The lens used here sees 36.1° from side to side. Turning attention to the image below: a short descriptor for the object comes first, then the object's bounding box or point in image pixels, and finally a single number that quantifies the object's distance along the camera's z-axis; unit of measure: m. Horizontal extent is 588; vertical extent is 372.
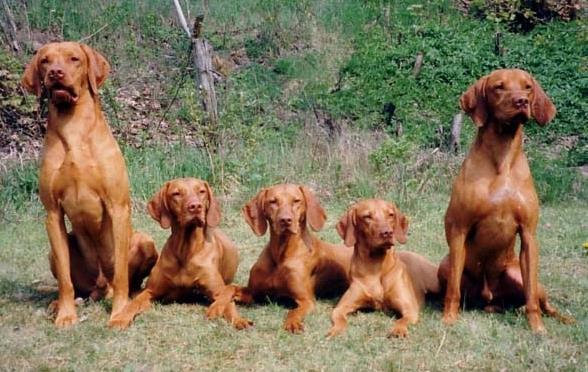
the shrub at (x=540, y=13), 16.47
